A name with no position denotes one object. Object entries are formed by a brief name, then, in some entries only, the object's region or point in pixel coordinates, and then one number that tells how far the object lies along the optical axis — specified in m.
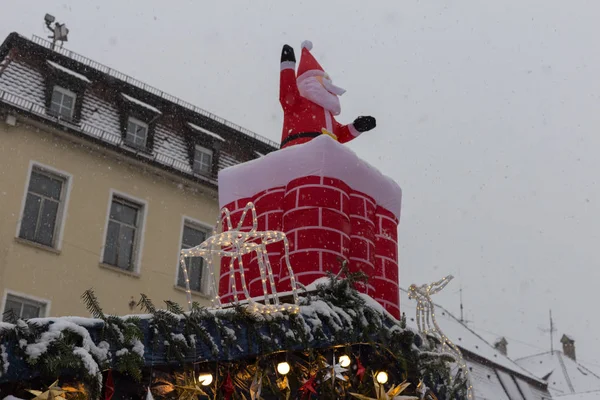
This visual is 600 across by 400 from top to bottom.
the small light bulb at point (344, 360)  5.20
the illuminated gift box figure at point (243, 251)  4.84
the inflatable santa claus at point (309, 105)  7.20
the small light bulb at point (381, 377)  5.27
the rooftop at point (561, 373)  31.23
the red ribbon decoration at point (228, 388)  4.59
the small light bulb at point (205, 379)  4.51
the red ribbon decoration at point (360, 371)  5.18
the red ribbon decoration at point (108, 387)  3.93
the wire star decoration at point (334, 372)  5.02
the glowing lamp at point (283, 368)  4.89
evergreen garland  3.61
